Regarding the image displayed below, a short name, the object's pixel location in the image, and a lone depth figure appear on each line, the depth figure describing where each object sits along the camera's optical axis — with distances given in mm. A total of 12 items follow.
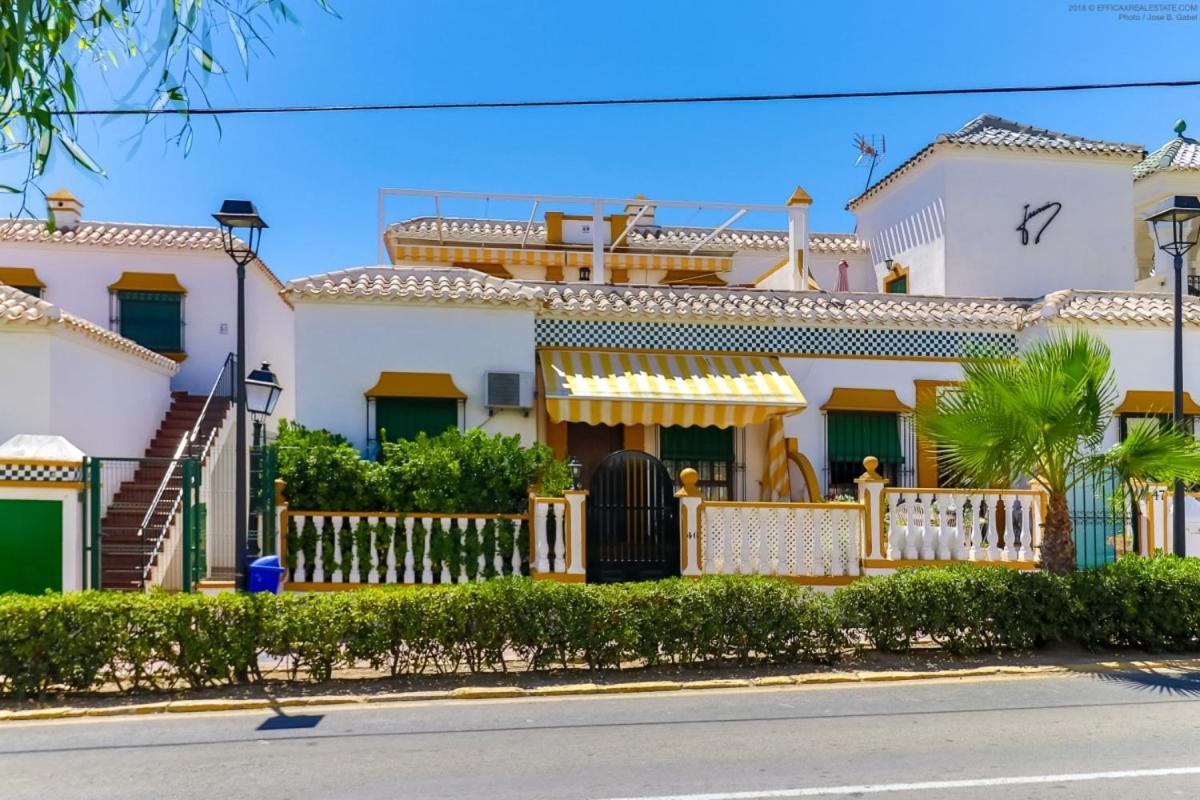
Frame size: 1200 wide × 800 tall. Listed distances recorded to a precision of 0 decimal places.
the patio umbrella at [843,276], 22078
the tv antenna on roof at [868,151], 28078
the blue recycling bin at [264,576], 10297
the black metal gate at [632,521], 13156
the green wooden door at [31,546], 11438
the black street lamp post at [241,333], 9617
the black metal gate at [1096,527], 14492
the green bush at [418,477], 12898
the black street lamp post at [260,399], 12938
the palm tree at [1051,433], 10594
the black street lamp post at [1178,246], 11961
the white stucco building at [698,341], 14844
